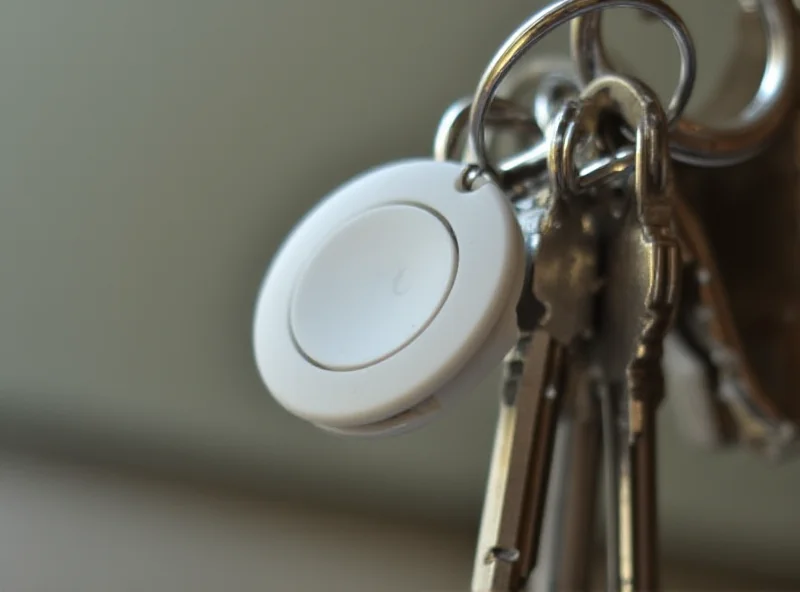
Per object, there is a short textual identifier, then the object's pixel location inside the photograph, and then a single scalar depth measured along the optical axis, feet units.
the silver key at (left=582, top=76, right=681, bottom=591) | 0.74
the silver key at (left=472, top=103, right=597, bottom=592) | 0.78
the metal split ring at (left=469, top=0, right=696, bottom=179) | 0.78
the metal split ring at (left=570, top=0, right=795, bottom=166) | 0.89
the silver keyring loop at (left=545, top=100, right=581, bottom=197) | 0.78
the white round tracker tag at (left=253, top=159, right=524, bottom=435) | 0.72
